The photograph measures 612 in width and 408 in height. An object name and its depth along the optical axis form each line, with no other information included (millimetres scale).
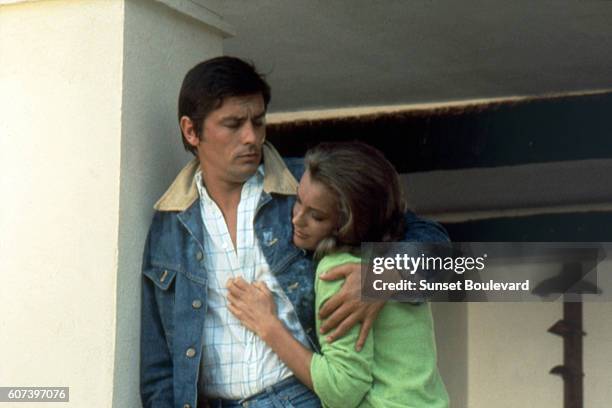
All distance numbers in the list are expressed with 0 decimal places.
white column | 6982
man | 6685
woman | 6353
